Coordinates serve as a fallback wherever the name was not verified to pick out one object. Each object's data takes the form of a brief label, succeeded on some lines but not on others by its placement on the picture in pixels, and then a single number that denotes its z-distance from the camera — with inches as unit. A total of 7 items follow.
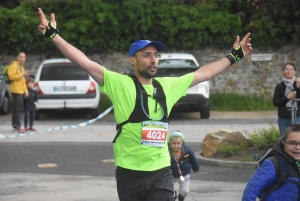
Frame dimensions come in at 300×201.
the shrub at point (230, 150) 554.6
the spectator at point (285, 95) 489.4
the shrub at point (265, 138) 548.4
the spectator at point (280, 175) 227.1
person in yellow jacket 733.3
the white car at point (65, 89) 865.5
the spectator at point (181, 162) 374.9
